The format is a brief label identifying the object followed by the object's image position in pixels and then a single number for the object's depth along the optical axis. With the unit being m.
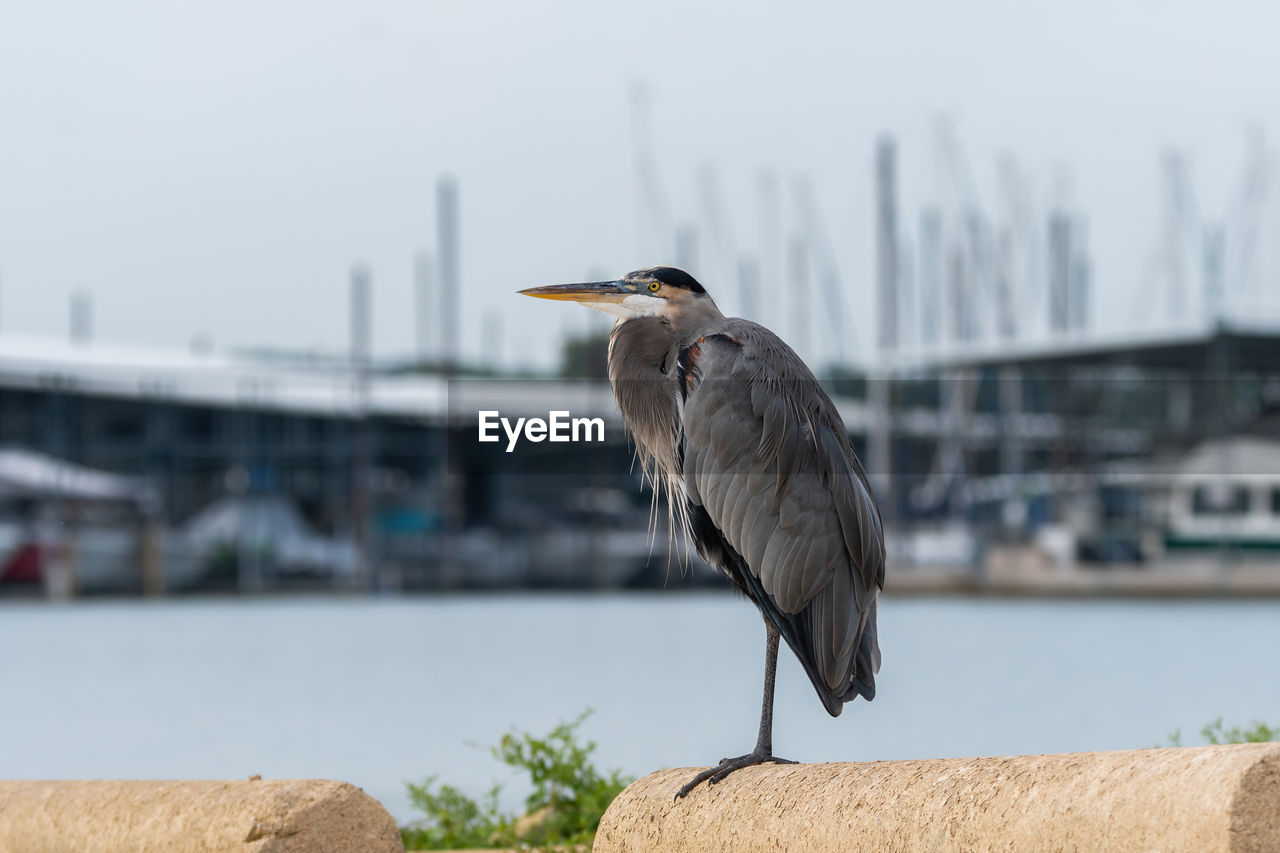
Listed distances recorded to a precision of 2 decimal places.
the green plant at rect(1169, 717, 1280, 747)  14.11
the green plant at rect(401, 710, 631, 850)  14.95
